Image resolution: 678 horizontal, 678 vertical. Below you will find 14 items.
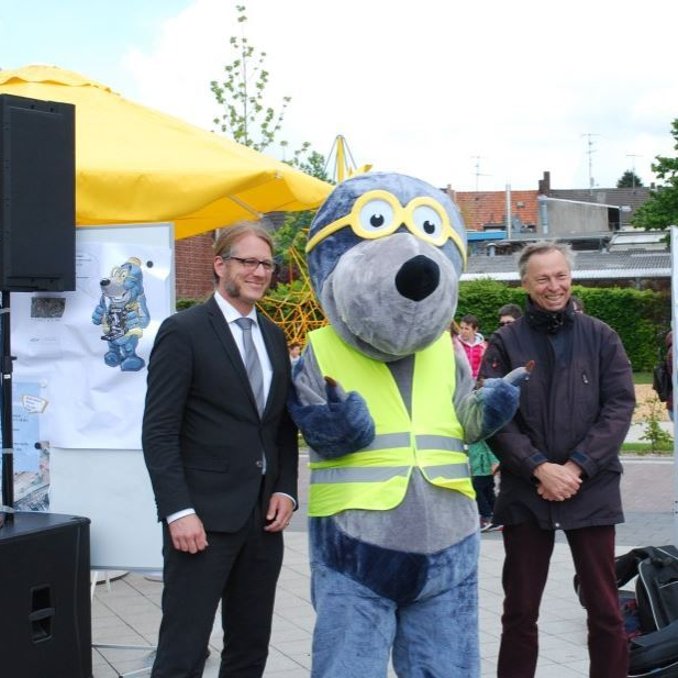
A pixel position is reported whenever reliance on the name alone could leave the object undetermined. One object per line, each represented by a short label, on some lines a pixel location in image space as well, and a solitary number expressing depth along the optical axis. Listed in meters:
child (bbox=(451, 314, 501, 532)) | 8.05
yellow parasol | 4.68
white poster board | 4.57
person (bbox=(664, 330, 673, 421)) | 9.92
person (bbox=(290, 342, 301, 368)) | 13.07
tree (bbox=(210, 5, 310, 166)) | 18.28
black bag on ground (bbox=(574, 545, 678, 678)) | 4.47
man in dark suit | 3.46
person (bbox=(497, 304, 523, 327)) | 9.08
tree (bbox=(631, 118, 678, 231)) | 33.69
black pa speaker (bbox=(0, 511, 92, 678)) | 3.87
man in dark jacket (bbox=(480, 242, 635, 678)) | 3.93
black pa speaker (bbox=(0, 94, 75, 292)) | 4.29
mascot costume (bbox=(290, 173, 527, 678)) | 3.29
